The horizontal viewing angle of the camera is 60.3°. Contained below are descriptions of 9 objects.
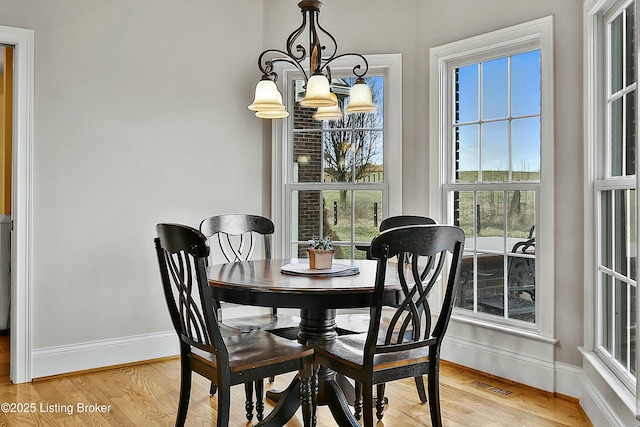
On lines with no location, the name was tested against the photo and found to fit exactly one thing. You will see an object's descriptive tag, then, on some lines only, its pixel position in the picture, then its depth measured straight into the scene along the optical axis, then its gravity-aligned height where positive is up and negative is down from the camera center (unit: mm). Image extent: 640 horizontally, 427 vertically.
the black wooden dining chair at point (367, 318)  2982 -626
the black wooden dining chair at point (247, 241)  2932 -253
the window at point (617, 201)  2521 +38
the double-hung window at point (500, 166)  3295 +280
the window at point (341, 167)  4066 +323
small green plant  2730 -173
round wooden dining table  2195 -346
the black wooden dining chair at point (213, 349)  2113 -591
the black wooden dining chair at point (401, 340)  2088 -539
